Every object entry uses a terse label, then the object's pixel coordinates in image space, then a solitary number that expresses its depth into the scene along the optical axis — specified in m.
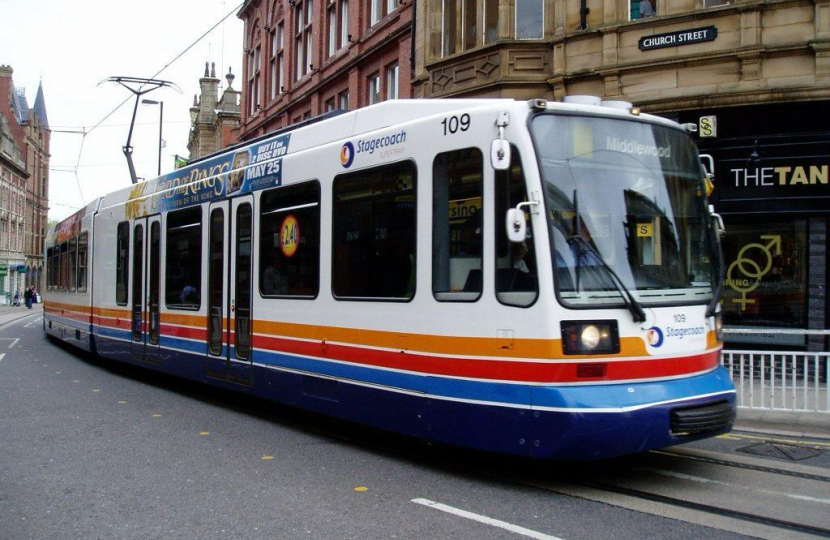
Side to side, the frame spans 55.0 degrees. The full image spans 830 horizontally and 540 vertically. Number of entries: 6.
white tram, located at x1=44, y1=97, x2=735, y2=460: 5.82
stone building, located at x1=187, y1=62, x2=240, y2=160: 50.19
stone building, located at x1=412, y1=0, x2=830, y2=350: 13.26
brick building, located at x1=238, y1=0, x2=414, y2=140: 21.91
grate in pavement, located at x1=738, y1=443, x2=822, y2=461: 7.51
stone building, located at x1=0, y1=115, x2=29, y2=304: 75.12
